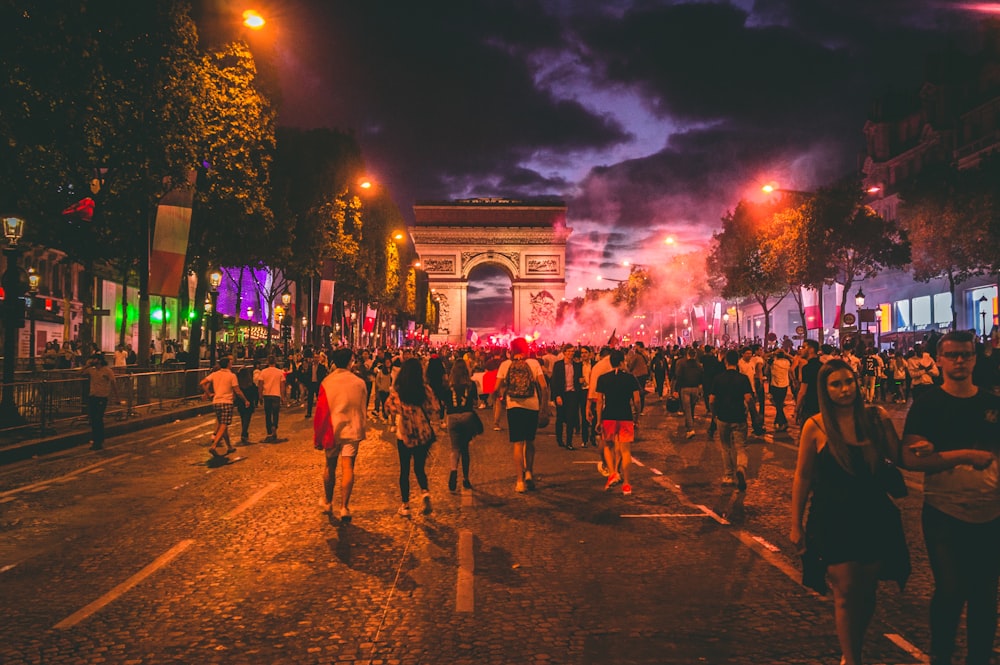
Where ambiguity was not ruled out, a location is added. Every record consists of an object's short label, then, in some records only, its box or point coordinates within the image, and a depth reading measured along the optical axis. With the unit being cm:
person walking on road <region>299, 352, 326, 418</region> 2186
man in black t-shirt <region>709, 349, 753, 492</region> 1048
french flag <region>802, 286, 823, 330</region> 3400
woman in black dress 398
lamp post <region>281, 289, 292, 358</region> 4003
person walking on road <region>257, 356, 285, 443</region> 1689
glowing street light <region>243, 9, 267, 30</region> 1673
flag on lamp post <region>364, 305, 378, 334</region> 4831
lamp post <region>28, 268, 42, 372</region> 3384
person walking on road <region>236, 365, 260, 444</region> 1642
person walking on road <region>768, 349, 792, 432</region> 1800
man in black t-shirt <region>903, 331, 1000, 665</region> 409
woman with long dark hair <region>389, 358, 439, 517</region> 917
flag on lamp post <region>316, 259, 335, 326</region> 3862
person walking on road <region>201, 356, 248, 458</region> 1393
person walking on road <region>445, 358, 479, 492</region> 1027
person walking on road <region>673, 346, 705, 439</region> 1825
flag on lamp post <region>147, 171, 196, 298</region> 2030
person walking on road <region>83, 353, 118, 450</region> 1534
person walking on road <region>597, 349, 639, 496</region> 1041
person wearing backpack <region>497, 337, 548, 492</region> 1057
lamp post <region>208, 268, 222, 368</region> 3163
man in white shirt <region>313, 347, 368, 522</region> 880
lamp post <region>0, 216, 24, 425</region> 1641
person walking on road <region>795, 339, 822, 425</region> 1092
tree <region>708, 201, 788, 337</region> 5347
